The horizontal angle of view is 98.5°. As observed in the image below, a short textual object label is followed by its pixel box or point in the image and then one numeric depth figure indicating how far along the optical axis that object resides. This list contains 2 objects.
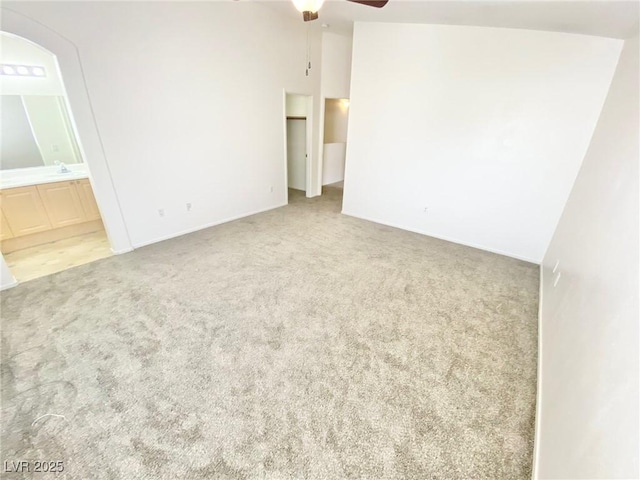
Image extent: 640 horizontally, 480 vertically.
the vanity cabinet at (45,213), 3.57
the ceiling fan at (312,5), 2.01
